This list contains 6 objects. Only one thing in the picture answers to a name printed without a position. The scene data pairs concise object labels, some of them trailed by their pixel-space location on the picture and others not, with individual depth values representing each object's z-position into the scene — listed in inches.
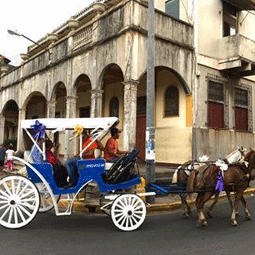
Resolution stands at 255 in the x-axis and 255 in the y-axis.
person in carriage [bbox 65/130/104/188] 271.0
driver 304.3
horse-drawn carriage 245.8
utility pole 346.0
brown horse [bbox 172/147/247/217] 298.1
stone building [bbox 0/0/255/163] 477.4
